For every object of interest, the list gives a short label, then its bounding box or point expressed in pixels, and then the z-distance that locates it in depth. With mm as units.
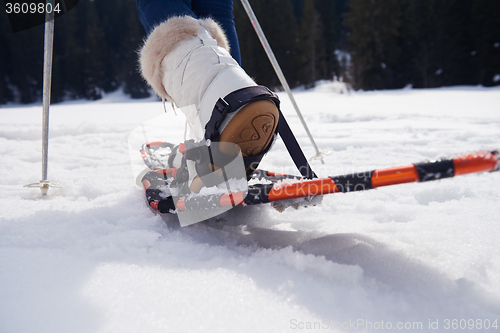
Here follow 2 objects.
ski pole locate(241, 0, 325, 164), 1433
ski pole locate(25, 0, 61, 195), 1032
